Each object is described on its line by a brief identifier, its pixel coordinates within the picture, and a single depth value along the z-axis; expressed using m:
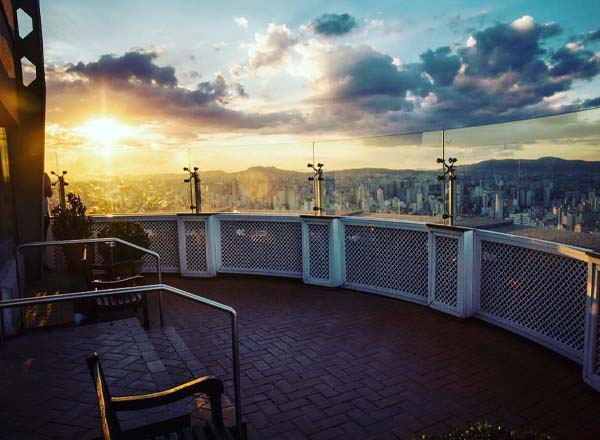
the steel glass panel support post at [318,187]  7.75
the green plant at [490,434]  1.54
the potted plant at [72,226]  8.62
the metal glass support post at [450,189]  5.98
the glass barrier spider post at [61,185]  9.33
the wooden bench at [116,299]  5.66
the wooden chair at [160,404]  2.10
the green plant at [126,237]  7.82
